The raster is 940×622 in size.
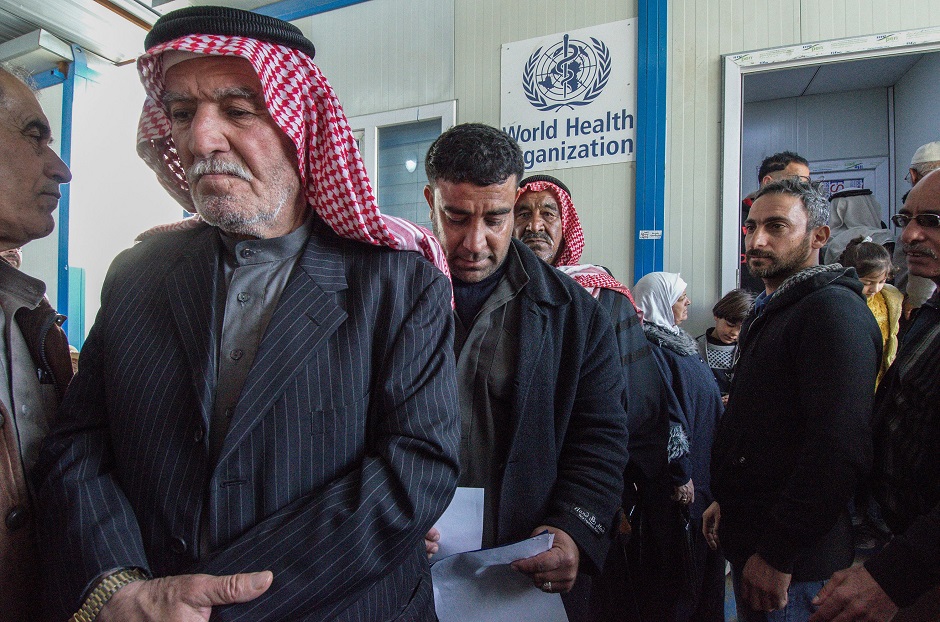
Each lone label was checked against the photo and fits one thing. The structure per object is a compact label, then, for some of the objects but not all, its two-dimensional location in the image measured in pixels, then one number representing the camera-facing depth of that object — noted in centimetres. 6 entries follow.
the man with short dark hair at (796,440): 160
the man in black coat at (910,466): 127
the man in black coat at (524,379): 151
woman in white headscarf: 238
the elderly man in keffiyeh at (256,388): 97
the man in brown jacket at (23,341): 118
